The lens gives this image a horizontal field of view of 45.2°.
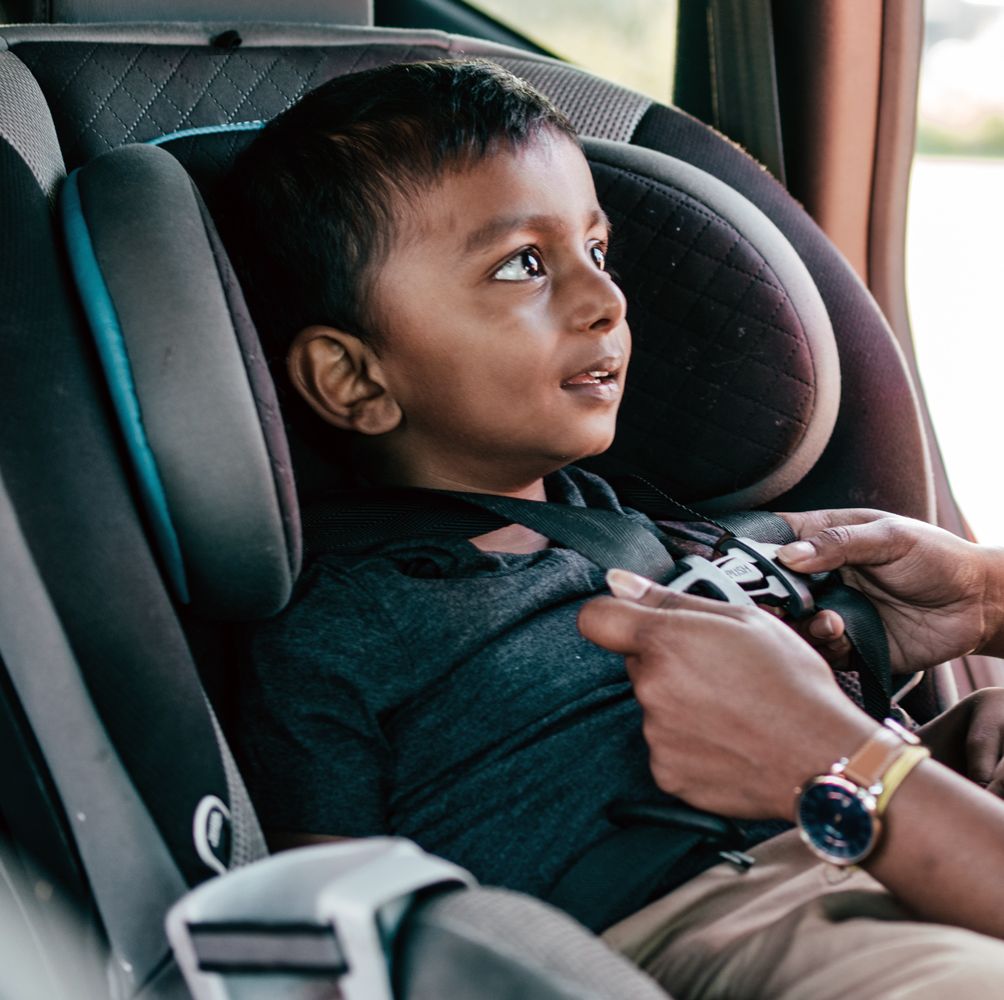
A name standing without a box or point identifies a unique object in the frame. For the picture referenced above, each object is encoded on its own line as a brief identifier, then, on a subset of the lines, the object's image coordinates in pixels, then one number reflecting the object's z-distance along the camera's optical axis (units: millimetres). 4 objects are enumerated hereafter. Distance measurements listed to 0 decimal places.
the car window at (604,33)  2037
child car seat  821
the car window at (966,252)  2311
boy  1040
